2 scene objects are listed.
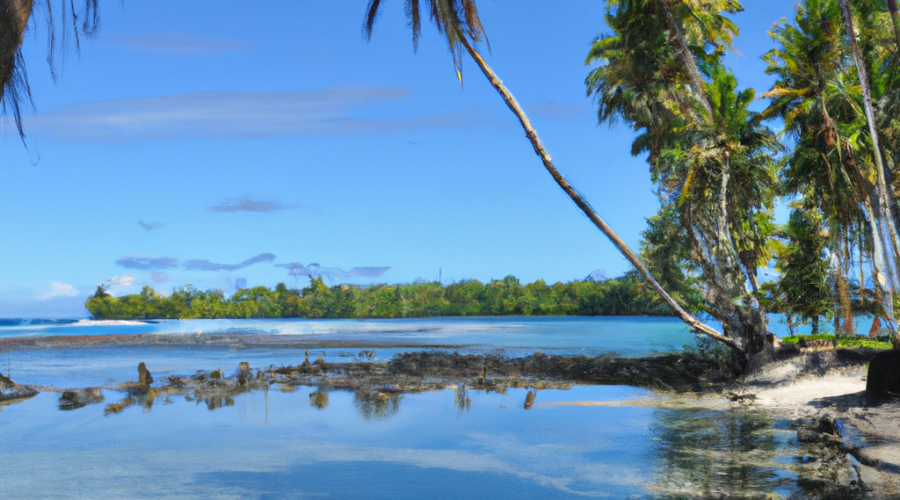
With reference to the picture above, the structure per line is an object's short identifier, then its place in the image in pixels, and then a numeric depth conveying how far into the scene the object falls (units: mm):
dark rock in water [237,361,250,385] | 19016
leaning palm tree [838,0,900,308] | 15947
